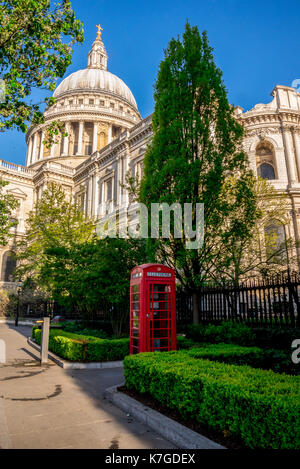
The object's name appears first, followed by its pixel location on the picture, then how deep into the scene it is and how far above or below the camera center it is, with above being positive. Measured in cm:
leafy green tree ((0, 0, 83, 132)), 985 +846
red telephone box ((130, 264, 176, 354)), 780 +10
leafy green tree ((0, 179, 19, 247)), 2031 +693
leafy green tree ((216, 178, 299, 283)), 1644 +423
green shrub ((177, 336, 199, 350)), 959 -91
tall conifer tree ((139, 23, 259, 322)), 1086 +556
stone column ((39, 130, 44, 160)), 5781 +2940
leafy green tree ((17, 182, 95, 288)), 2381 +667
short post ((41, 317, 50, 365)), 970 -82
